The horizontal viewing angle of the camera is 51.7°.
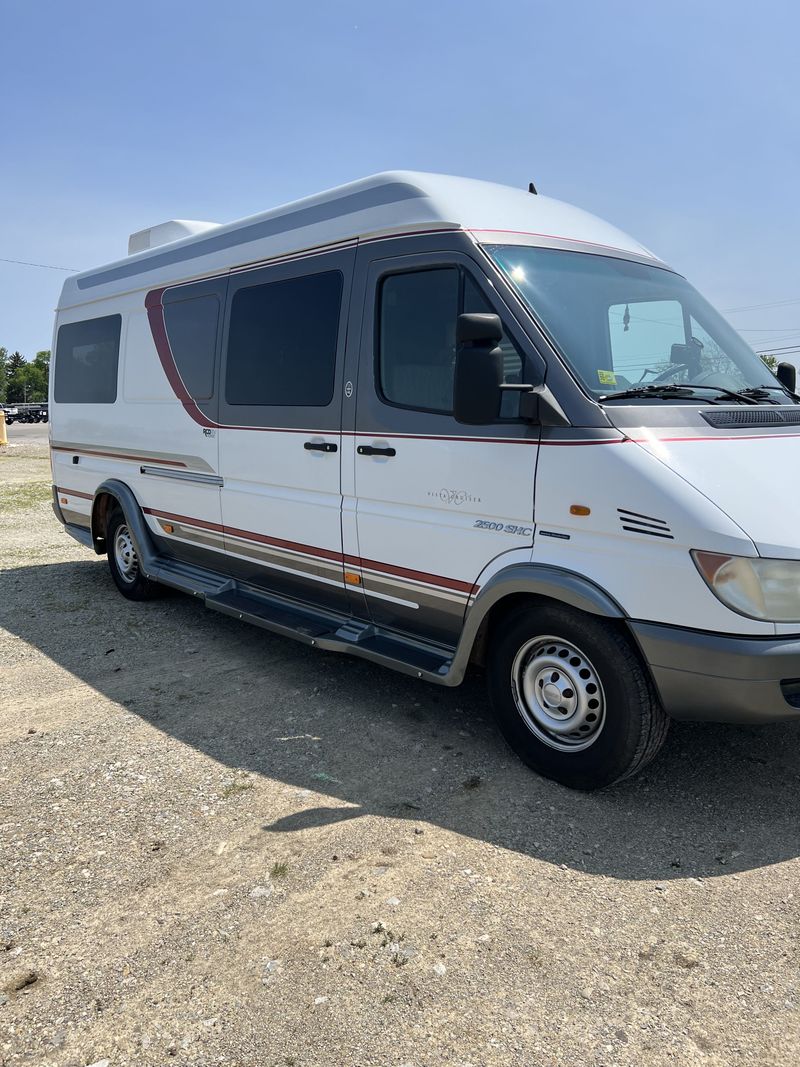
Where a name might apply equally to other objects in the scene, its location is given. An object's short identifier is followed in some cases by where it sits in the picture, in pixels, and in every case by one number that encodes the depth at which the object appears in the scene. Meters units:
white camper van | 3.21
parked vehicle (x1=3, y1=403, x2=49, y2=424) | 54.53
